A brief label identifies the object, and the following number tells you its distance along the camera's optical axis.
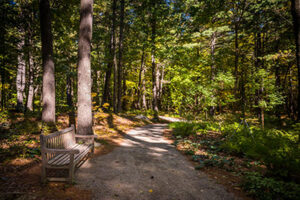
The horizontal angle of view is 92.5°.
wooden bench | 3.28
